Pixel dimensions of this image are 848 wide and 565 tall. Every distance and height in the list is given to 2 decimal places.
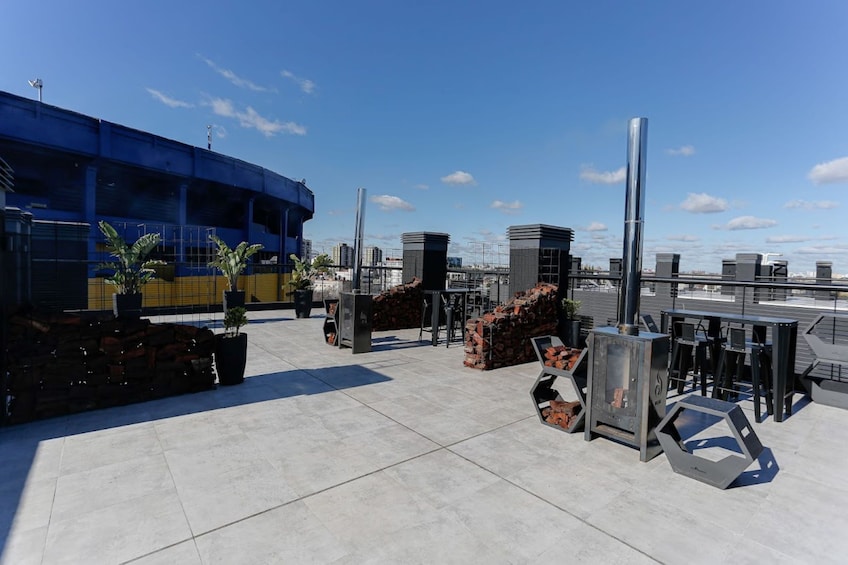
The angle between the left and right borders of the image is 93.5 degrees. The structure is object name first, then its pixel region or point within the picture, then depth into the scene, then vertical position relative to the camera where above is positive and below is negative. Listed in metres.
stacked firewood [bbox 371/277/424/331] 11.58 -1.12
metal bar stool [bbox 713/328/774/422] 4.86 -1.11
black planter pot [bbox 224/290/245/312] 12.61 -1.07
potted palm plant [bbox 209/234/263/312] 12.73 -0.02
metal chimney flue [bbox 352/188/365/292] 8.50 +0.70
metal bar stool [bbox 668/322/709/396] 5.71 -1.12
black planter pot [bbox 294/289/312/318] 13.79 -1.23
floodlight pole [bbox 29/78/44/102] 21.78 +9.60
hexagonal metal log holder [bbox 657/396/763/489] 3.21 -1.44
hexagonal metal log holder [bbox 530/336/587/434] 4.30 -1.24
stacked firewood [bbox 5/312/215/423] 4.49 -1.27
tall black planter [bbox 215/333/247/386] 5.84 -1.38
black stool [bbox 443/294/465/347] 9.47 -1.02
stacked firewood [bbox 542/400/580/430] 4.45 -1.57
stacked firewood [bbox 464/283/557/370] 7.25 -1.07
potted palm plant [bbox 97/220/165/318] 10.61 -0.08
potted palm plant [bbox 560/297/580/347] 8.45 -1.05
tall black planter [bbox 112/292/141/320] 10.17 -1.05
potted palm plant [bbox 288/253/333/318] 13.82 -0.43
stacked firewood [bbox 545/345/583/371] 4.59 -0.96
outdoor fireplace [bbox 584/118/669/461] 3.73 -0.85
